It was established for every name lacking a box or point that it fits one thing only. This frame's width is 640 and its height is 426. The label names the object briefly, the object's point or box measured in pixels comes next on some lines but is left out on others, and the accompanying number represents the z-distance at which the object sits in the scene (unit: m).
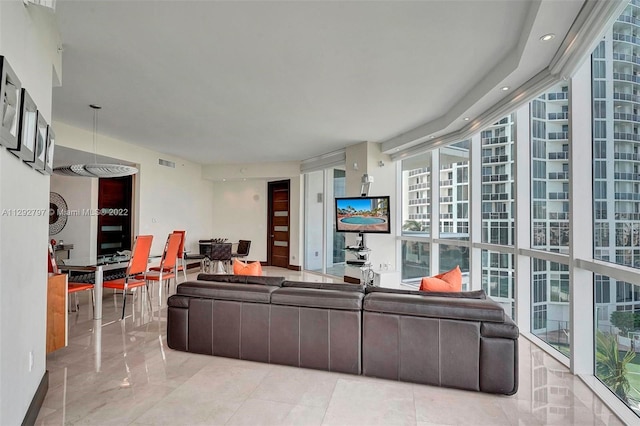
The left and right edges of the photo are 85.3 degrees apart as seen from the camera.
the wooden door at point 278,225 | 9.27
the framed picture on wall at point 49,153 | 2.57
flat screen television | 6.13
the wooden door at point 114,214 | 7.56
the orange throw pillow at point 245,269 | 3.55
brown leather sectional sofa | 2.61
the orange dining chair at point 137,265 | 4.57
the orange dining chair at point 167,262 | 5.22
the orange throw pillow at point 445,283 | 2.98
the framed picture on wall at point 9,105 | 1.56
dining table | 4.39
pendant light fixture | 4.66
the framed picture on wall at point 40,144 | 2.19
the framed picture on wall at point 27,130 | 1.85
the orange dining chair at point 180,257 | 6.05
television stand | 5.50
